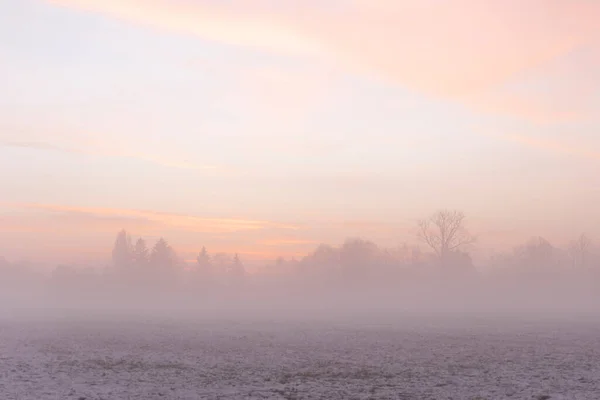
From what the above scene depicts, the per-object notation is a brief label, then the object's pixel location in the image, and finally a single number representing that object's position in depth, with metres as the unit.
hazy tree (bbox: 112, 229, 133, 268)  168.38
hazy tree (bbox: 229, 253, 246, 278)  193.00
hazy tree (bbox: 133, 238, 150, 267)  163.00
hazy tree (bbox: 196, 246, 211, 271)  188.12
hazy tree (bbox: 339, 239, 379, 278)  148.62
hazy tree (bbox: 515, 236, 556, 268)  159.12
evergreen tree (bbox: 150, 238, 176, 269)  163.38
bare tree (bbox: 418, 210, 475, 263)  122.88
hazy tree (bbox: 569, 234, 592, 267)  167.57
